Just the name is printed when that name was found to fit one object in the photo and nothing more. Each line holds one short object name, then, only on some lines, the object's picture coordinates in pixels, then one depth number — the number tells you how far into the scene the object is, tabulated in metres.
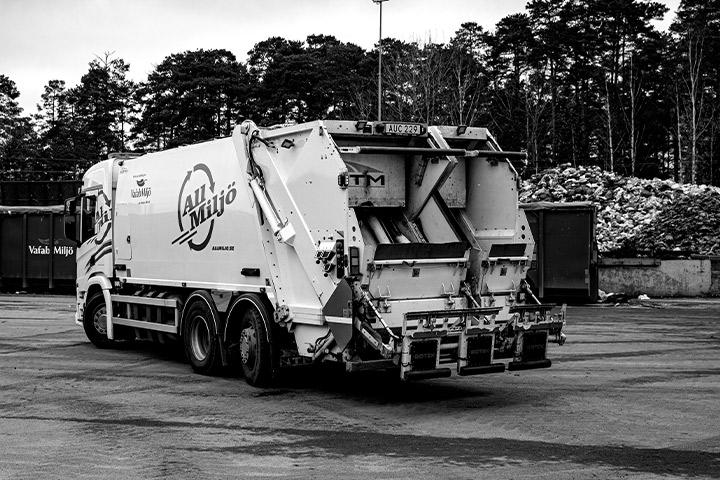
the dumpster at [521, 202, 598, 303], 24.31
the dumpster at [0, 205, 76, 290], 29.33
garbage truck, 9.84
